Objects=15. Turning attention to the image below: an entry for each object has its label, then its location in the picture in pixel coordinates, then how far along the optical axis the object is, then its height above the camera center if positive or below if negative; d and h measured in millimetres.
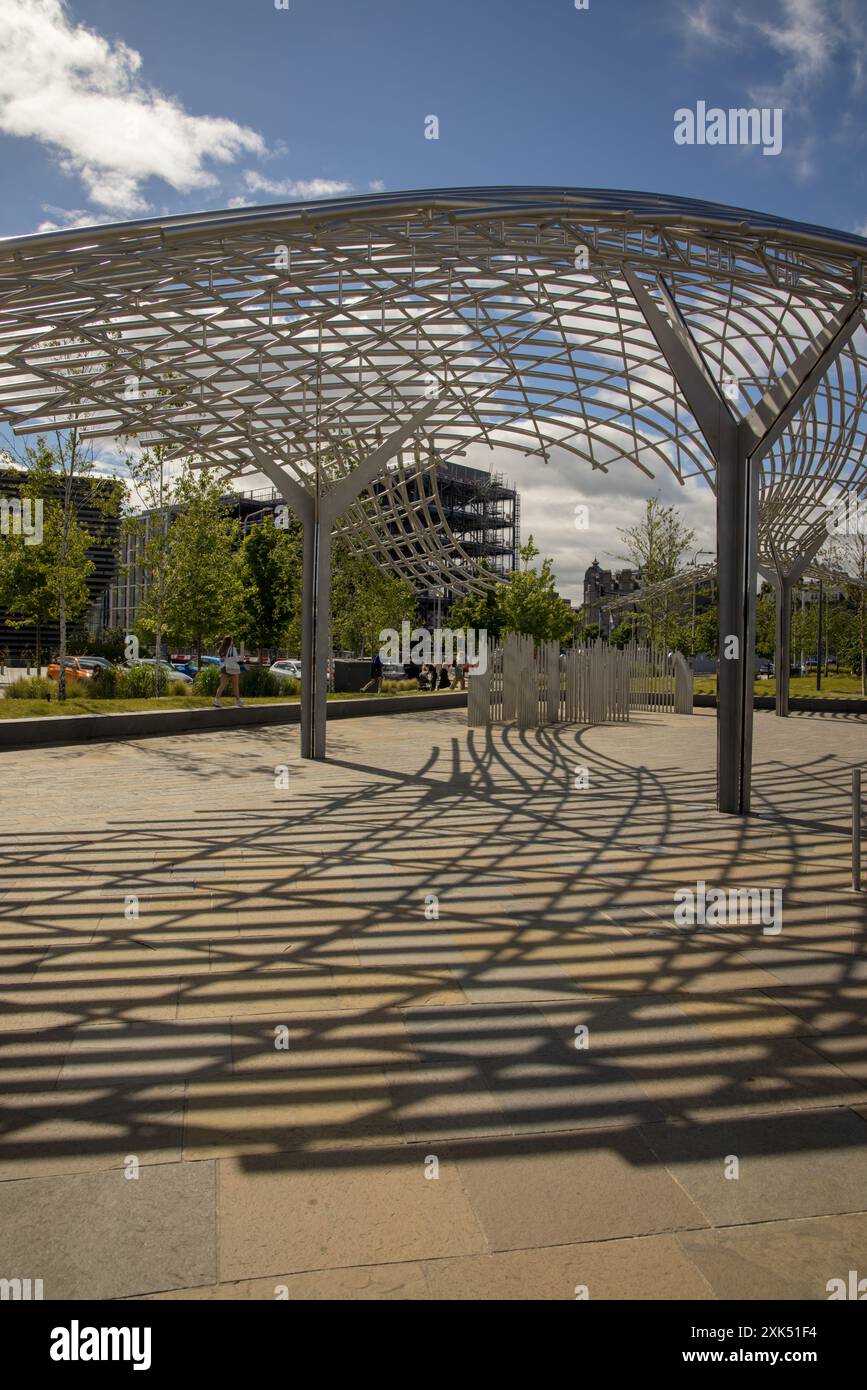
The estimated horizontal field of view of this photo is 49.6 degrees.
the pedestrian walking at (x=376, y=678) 36750 -160
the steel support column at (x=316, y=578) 17922 +1861
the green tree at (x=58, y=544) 24234 +3433
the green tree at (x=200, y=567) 28419 +3308
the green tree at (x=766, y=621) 61219 +3462
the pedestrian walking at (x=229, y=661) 24531 +345
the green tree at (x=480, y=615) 68625 +4376
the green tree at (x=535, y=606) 43616 +3193
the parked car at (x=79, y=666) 37612 +408
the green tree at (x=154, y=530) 28214 +4400
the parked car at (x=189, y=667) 51947 +430
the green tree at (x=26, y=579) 24375 +2643
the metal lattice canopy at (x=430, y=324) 12258 +6671
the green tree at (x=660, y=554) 47344 +6058
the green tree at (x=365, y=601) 41938 +3346
